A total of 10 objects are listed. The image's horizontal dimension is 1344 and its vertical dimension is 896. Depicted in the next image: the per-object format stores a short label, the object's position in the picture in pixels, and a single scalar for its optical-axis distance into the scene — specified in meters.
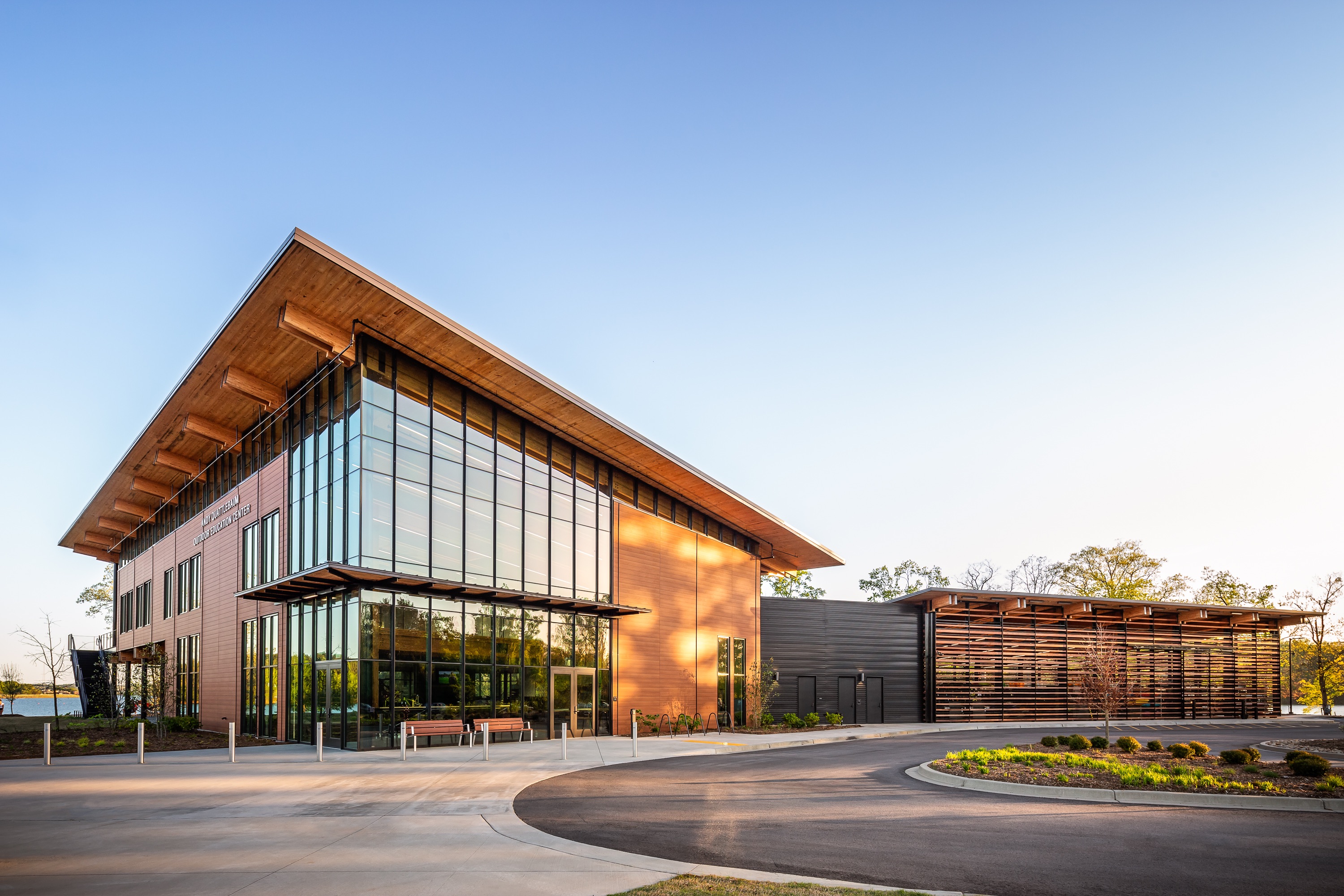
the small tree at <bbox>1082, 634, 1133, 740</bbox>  23.14
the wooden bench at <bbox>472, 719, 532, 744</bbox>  25.95
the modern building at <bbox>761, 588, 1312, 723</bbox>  40.38
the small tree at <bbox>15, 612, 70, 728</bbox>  32.34
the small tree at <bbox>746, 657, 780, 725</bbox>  35.31
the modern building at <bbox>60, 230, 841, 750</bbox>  23.67
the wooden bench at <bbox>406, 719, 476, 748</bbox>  23.78
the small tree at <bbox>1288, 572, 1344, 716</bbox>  48.16
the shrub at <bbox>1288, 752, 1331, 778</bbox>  15.52
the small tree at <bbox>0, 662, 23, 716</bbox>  45.44
